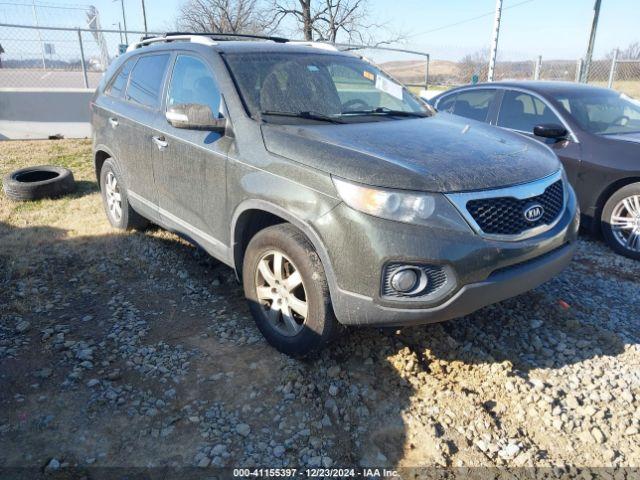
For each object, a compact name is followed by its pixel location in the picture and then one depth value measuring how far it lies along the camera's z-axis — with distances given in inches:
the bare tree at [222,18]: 959.4
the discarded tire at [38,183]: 243.1
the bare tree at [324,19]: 855.1
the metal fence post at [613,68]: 474.9
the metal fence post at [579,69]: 500.4
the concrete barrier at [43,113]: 402.9
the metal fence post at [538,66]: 515.5
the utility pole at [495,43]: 418.0
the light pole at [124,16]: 1400.1
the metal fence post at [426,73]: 631.8
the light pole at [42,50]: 438.0
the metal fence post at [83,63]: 452.0
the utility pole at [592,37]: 446.6
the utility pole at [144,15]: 1418.6
